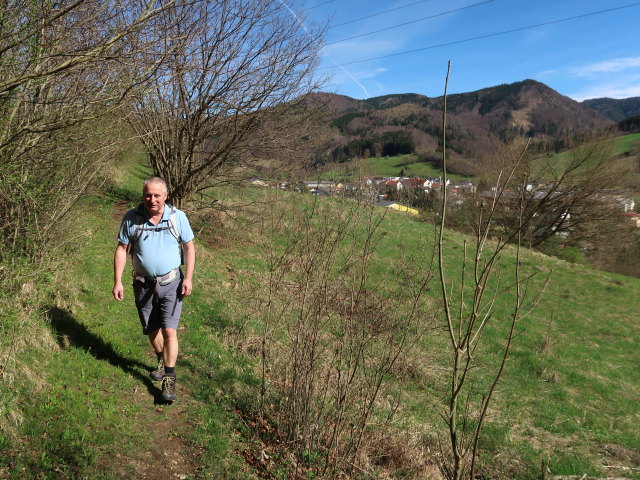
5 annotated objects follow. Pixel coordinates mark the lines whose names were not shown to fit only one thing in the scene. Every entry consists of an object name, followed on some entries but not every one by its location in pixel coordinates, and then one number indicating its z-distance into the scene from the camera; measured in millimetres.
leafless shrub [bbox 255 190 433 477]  3086
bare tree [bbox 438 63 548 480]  1438
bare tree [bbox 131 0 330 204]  7707
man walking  3223
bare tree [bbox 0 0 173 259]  3106
